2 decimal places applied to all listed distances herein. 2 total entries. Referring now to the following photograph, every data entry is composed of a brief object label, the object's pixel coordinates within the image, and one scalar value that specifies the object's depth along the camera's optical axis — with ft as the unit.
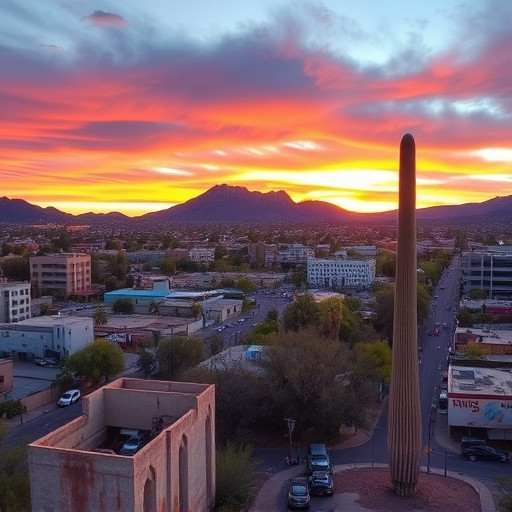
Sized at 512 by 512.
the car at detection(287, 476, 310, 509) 72.59
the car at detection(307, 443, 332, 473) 82.58
